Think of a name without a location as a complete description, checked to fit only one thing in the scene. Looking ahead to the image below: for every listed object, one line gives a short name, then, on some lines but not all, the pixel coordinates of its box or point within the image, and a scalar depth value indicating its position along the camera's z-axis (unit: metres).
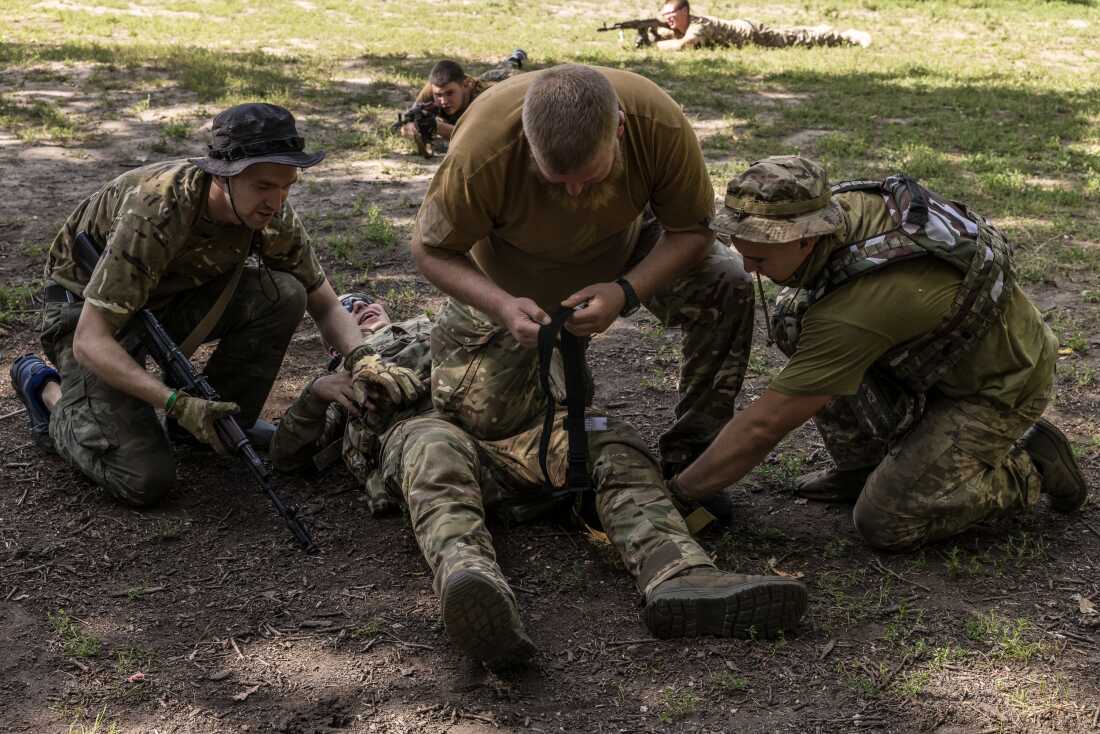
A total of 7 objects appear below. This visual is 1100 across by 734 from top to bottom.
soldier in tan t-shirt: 3.41
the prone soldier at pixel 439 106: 9.06
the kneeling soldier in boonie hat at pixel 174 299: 4.12
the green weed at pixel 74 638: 3.46
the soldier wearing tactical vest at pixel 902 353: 3.56
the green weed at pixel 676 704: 3.18
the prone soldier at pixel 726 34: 14.86
